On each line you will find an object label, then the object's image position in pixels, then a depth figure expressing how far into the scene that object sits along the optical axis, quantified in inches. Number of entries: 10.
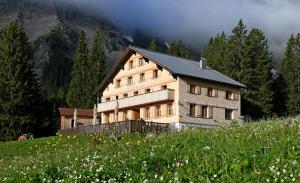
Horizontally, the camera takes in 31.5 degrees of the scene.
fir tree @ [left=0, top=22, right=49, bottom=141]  2800.2
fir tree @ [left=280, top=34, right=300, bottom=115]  3538.4
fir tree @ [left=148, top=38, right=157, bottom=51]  4672.5
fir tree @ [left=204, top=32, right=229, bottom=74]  3941.9
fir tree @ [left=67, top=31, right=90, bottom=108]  4040.4
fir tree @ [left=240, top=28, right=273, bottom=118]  3336.6
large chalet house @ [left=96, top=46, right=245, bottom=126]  2502.5
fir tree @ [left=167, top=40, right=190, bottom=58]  4399.6
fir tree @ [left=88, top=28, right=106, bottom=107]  4035.4
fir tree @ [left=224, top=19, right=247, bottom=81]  3563.0
